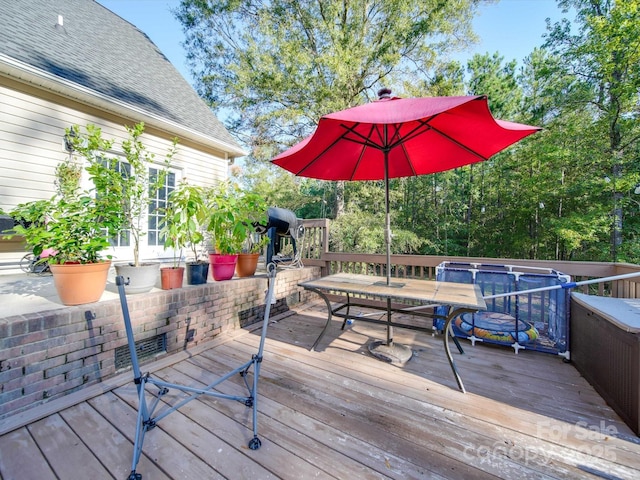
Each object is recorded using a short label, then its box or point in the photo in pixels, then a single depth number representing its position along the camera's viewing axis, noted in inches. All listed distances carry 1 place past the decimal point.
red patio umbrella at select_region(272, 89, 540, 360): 68.6
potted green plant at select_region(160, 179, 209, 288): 108.1
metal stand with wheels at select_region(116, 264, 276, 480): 52.6
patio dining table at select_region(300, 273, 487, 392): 79.4
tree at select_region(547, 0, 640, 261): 289.6
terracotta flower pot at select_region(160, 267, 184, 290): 105.5
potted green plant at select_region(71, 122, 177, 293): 94.3
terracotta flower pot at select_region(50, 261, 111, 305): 78.8
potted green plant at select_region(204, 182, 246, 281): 119.9
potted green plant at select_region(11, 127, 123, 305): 79.0
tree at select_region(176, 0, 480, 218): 322.3
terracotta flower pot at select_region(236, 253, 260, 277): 139.9
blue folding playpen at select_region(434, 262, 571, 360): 107.1
